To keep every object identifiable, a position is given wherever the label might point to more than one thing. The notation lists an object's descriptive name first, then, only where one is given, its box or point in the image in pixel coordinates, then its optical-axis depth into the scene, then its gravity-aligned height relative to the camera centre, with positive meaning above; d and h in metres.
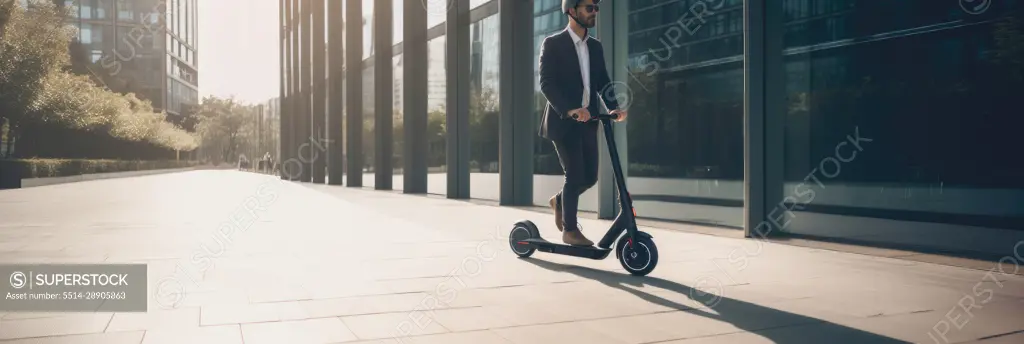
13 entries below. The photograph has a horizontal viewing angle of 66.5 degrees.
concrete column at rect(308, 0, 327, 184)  26.66 +2.95
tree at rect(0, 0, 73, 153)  28.44 +4.38
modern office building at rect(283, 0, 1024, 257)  7.23 +0.74
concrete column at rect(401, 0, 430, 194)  16.89 +1.78
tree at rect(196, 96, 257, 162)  97.62 +5.99
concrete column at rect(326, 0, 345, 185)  24.16 +2.55
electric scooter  4.77 -0.47
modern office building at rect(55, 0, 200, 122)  71.25 +12.41
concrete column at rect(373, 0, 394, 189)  18.97 +2.31
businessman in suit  5.09 +0.53
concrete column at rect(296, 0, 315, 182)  28.83 +3.09
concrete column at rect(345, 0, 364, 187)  22.16 +2.85
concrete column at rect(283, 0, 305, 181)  31.22 +2.69
